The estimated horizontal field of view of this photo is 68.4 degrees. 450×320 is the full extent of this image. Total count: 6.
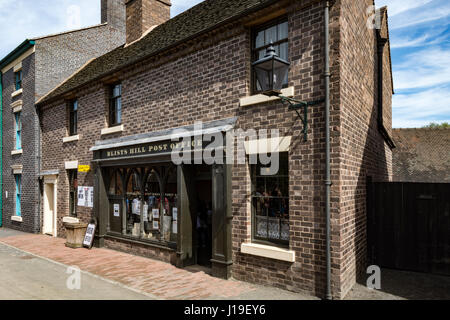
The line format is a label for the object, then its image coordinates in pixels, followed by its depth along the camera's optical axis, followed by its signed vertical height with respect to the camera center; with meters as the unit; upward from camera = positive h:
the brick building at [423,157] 26.61 +0.87
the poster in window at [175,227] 8.85 -1.52
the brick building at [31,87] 15.48 +4.18
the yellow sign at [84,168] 11.89 +0.11
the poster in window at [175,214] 8.89 -1.18
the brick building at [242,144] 6.20 +0.62
